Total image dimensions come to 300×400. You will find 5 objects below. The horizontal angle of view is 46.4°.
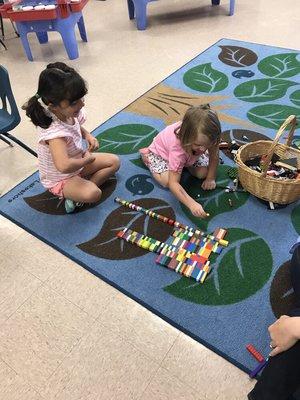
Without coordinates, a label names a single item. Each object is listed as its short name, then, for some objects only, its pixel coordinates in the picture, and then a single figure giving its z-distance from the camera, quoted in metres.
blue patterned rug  1.09
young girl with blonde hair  1.21
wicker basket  1.26
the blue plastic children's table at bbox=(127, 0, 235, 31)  2.87
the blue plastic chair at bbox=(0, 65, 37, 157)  1.46
